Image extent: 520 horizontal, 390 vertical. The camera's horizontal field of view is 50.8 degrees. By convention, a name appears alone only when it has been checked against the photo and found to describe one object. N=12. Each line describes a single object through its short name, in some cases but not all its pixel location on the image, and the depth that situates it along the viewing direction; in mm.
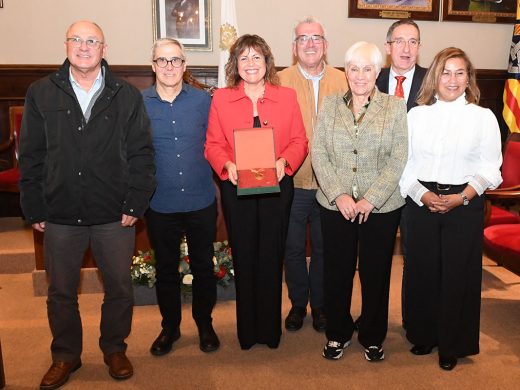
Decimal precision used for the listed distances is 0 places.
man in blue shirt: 2641
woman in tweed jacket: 2559
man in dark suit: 3057
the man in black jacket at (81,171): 2389
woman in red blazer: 2654
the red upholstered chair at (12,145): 4723
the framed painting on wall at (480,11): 5895
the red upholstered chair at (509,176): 4066
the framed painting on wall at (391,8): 5734
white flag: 5227
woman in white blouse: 2561
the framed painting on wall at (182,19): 5457
